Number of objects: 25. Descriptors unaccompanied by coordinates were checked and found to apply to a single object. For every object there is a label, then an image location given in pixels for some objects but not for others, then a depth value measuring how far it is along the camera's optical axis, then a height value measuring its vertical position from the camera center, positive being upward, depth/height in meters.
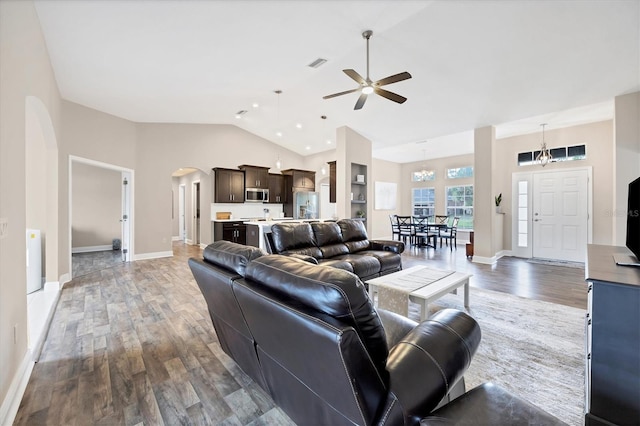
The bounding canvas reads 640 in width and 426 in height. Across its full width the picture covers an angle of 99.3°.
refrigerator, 8.83 +0.24
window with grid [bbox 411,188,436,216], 9.82 +0.36
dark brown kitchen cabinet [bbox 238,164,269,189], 7.96 +1.06
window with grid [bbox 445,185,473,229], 8.94 +0.27
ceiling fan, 3.28 +1.62
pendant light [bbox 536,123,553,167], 6.00 +1.24
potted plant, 6.79 +0.26
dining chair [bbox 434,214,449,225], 8.52 -0.26
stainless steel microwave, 8.05 +0.49
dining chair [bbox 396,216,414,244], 8.26 -0.56
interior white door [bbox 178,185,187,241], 9.62 -0.06
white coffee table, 2.53 -0.76
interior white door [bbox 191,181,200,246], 8.70 +0.01
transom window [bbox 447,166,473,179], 8.84 +1.30
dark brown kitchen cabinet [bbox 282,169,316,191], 8.67 +1.06
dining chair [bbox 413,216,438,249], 7.84 -0.64
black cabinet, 1.21 -0.64
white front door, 5.95 -0.08
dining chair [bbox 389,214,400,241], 8.66 -0.58
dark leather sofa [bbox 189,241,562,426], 0.89 -0.57
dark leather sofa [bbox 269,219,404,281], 3.68 -0.54
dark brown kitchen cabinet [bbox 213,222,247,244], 7.45 -0.56
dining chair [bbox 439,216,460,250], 7.81 -0.60
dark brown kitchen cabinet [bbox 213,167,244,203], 7.56 +0.74
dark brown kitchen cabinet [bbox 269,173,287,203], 8.59 +0.71
